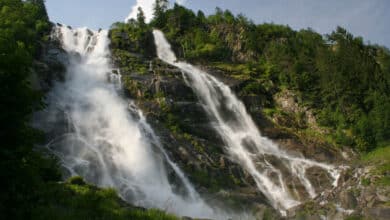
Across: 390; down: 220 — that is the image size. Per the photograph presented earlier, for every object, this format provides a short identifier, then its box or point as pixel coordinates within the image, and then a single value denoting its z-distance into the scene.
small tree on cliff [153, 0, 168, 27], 73.88
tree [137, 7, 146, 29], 70.82
